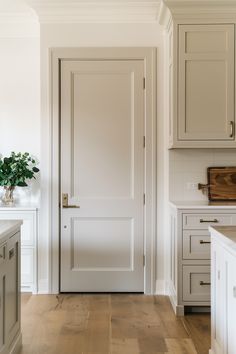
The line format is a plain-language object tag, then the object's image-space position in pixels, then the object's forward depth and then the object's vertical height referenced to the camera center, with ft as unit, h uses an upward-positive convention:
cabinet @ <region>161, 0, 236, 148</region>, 10.41 +2.79
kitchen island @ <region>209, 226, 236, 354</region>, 5.73 -2.01
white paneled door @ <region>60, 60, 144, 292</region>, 11.69 +0.06
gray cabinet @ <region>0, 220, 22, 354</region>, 6.52 -2.21
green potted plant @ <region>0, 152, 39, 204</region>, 11.42 +0.13
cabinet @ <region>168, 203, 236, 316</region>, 9.93 -2.12
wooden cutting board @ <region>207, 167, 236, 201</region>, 11.21 -0.22
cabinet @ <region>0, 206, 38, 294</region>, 11.39 -2.11
